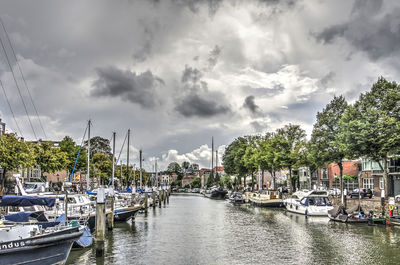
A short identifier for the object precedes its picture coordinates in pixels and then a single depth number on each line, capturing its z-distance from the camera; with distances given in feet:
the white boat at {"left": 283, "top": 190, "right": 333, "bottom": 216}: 153.38
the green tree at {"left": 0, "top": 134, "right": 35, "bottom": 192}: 147.33
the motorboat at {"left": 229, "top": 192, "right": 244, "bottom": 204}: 263.70
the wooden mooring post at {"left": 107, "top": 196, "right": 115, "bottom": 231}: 112.11
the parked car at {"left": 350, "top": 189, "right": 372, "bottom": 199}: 188.24
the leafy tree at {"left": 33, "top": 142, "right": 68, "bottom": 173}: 197.83
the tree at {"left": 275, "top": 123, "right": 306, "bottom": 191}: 224.33
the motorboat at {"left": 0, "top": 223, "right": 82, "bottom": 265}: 54.49
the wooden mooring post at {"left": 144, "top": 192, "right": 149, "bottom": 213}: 177.35
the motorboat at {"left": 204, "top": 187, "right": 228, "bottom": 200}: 333.21
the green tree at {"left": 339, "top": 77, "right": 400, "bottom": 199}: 137.59
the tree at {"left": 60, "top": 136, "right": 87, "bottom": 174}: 275.18
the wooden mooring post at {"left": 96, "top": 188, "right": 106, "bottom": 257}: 77.56
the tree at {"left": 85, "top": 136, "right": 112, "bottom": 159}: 398.21
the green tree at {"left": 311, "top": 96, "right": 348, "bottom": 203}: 172.65
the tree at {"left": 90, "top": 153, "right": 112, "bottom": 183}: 326.44
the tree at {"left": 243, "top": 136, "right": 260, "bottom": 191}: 291.58
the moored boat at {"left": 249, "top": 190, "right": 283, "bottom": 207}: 210.59
